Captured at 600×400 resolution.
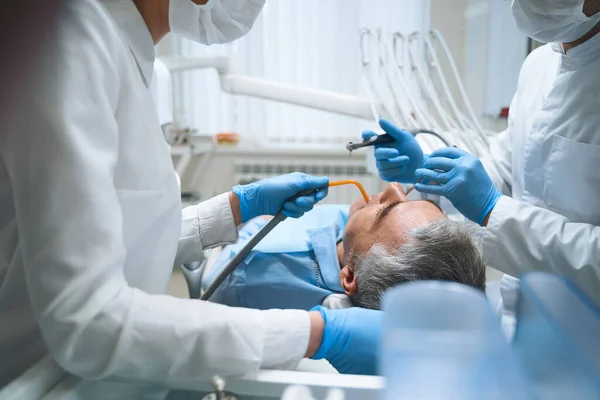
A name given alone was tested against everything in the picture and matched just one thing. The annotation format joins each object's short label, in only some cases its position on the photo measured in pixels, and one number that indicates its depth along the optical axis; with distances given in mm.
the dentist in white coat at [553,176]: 1064
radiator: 3443
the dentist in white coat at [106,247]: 644
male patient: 1276
